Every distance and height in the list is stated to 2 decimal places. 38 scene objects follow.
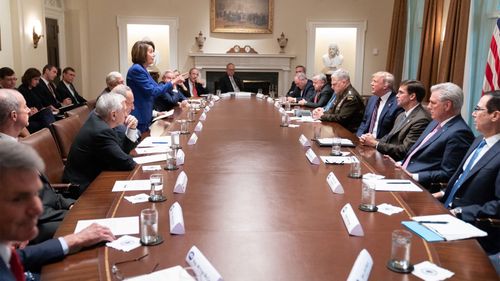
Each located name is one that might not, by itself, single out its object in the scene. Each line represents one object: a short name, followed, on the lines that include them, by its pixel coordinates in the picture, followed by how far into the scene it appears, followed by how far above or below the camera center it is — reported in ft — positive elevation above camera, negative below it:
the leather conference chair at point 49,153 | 10.64 -2.39
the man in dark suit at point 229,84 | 32.78 -2.05
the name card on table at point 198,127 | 13.97 -2.15
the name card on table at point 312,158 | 9.93 -2.10
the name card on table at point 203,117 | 16.53 -2.20
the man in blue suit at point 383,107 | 15.60 -1.62
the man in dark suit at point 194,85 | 30.17 -2.03
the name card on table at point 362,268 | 4.57 -2.00
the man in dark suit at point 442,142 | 10.56 -1.83
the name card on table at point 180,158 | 9.65 -2.09
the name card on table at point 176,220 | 6.00 -2.09
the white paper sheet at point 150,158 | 10.03 -2.22
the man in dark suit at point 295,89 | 29.67 -2.10
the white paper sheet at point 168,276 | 4.63 -2.17
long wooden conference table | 5.18 -2.21
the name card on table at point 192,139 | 11.91 -2.13
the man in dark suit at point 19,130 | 8.00 -1.52
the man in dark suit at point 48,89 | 24.76 -2.07
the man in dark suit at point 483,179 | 8.04 -2.16
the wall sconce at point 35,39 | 26.88 +0.54
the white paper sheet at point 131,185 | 8.01 -2.22
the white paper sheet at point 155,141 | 11.94 -2.24
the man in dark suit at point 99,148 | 9.61 -1.94
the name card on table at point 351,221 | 6.02 -2.09
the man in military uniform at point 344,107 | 17.70 -1.89
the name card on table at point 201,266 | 4.50 -2.00
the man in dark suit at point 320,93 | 22.91 -1.80
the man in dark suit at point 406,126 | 12.60 -1.80
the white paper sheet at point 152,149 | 11.03 -2.23
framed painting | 35.09 +2.68
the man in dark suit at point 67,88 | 28.07 -2.25
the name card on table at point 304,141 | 11.67 -2.10
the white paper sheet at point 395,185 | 8.24 -2.20
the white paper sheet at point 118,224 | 6.13 -2.23
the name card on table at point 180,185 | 7.70 -2.09
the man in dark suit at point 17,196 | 3.77 -1.14
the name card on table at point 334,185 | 7.77 -2.07
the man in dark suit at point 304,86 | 27.32 -1.79
